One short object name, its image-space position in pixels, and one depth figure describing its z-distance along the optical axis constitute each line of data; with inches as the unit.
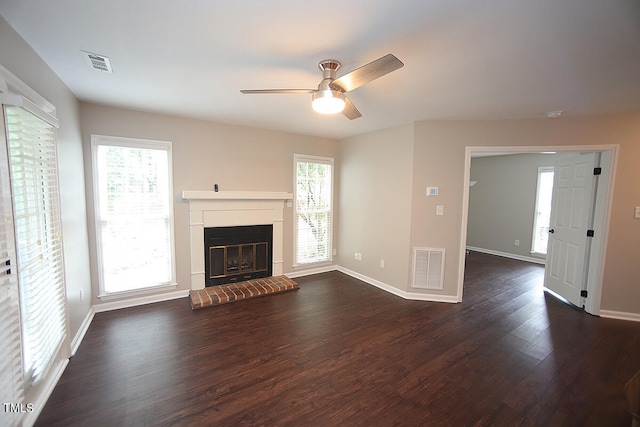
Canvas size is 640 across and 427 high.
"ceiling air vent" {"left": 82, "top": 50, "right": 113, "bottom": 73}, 75.8
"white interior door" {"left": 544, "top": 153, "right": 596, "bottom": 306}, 132.6
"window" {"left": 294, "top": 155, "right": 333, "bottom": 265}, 179.9
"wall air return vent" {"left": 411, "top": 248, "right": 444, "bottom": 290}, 143.9
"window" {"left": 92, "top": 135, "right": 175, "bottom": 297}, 121.9
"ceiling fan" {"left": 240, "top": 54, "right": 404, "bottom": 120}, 63.1
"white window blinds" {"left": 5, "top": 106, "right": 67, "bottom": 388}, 63.3
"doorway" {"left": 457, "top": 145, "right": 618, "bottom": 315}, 123.4
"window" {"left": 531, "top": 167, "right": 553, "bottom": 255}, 224.5
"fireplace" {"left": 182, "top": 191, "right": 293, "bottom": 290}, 143.6
